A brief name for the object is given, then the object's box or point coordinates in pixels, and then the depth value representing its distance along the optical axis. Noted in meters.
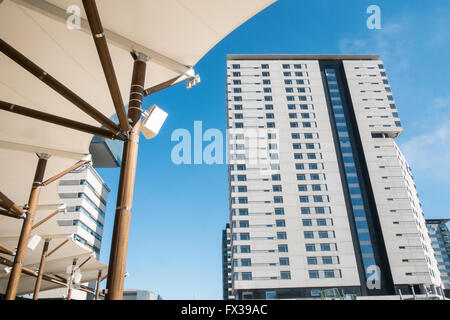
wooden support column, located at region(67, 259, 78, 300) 16.41
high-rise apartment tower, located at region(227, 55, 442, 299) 54.00
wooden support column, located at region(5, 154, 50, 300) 7.85
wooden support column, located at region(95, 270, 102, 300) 22.31
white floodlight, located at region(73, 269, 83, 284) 17.57
